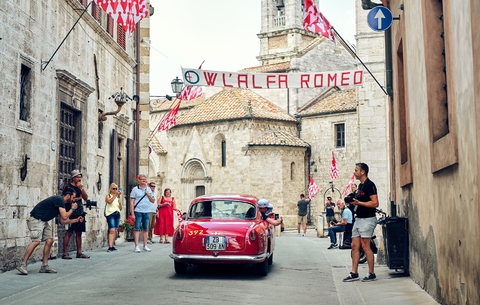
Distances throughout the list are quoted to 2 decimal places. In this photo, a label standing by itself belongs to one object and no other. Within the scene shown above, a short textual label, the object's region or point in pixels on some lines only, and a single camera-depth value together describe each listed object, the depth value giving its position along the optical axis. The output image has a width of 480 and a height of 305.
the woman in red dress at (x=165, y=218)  21.94
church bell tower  67.00
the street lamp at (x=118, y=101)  19.09
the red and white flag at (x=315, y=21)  15.98
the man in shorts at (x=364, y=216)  10.77
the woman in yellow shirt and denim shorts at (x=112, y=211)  16.98
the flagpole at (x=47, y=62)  14.12
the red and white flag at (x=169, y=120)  26.50
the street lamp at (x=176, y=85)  26.77
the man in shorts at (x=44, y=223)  11.57
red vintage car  11.34
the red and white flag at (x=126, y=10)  14.55
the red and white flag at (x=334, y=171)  39.50
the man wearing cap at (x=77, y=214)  13.67
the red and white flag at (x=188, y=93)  24.77
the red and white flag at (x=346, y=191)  40.07
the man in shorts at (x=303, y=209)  33.84
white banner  16.80
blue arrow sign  11.84
